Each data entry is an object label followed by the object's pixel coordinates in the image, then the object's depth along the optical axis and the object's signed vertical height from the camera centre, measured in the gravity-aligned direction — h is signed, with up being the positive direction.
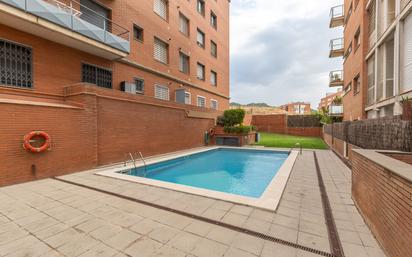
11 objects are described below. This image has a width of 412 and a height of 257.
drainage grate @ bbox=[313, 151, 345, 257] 2.53 -1.66
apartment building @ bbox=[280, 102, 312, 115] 77.41 +7.81
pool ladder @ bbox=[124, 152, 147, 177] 7.84 -1.70
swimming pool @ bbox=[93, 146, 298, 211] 4.69 -2.00
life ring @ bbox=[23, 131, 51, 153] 5.54 -0.48
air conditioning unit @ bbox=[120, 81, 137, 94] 10.23 +2.12
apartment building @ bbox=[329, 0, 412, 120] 8.22 +3.82
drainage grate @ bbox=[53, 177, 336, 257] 2.53 -1.64
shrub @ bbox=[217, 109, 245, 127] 16.73 +0.75
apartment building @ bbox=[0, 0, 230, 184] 5.92 +1.96
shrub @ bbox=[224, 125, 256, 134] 15.95 -0.29
